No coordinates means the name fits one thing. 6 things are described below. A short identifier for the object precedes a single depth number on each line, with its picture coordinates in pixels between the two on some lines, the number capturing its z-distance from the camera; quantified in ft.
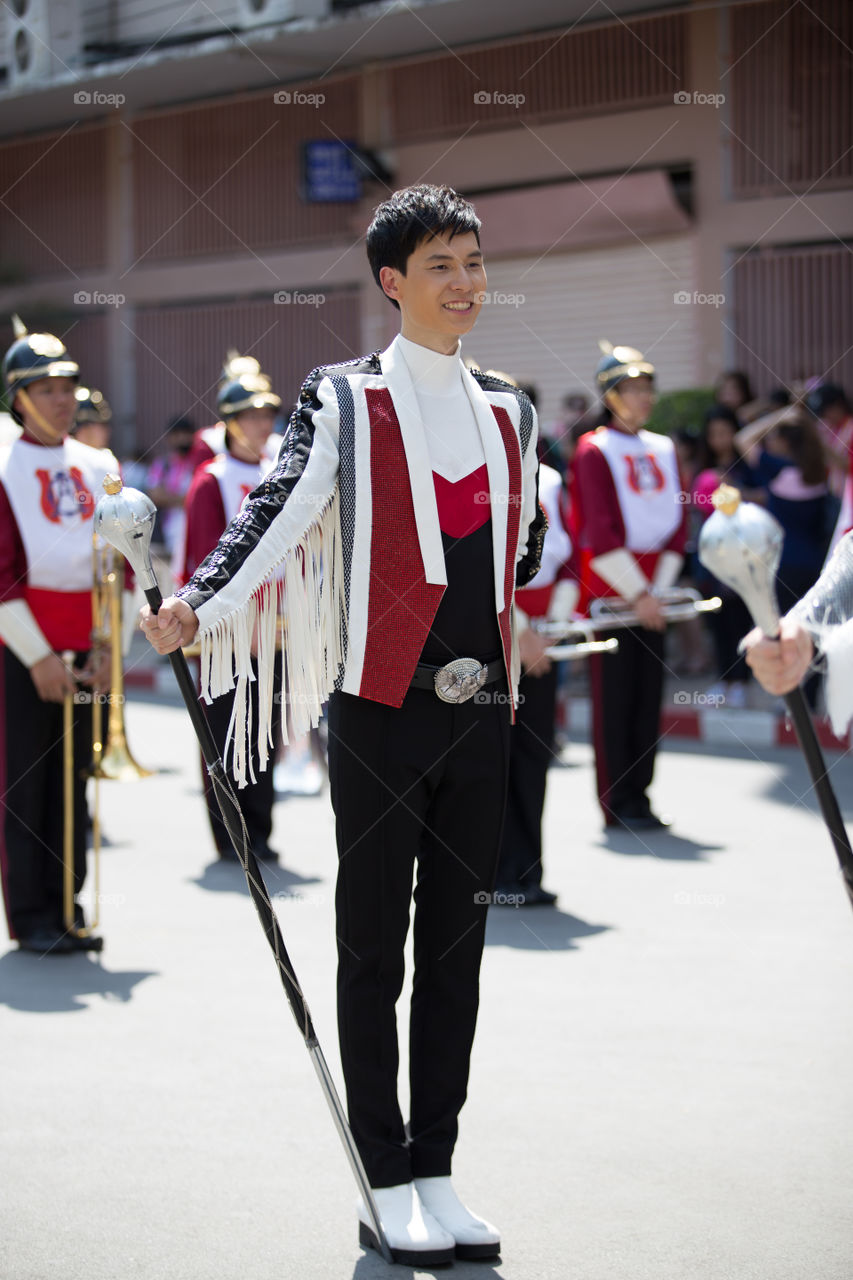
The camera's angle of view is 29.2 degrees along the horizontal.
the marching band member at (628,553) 24.79
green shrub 42.37
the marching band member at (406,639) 10.75
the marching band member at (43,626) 17.99
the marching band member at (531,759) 20.76
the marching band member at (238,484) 23.50
